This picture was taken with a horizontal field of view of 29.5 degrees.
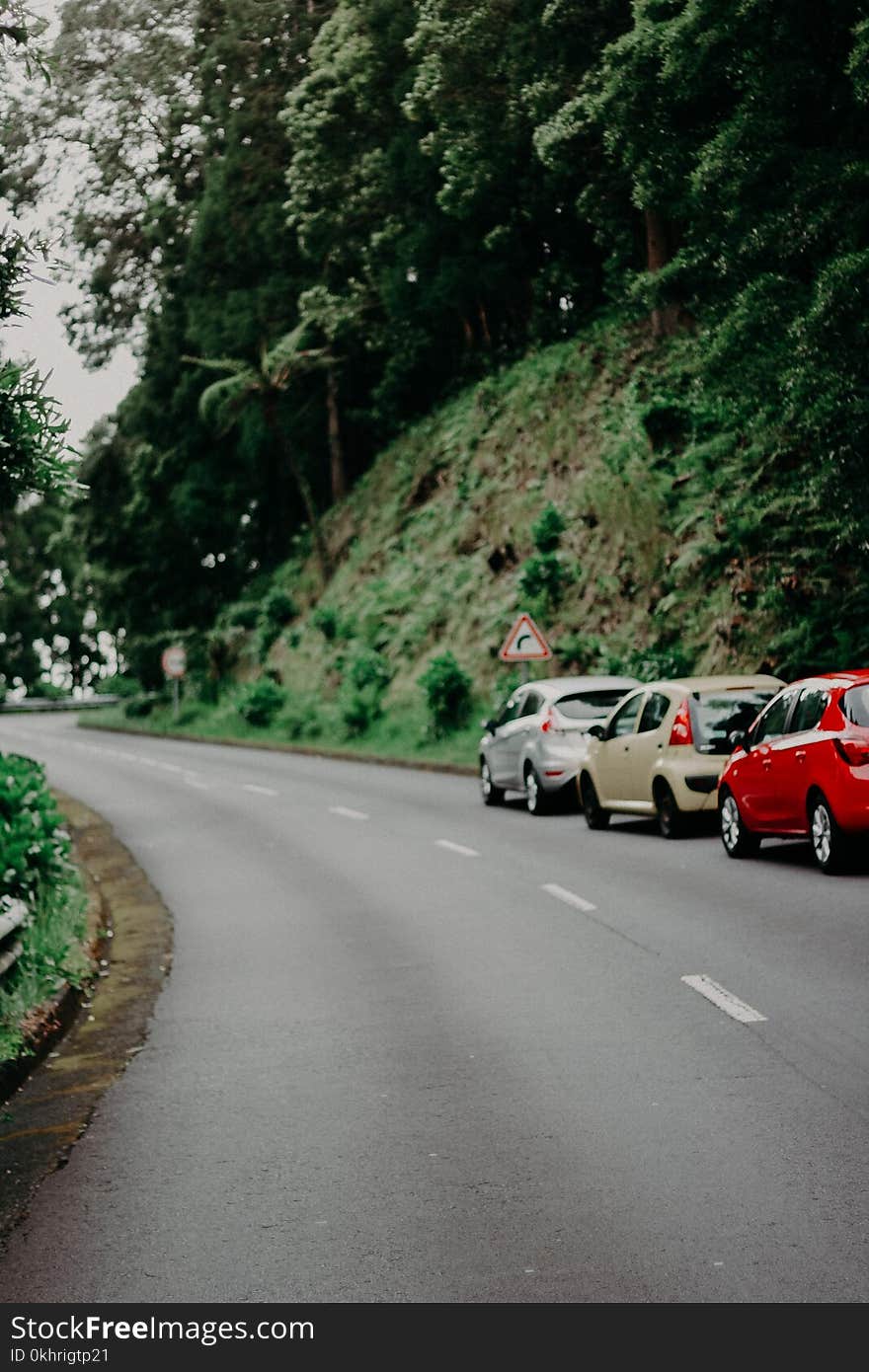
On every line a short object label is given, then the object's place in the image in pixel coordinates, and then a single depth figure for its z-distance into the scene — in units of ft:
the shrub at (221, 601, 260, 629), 176.96
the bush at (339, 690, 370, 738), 127.65
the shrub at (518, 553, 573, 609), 113.29
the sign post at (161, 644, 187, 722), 177.78
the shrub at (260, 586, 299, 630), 168.25
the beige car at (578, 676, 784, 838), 54.95
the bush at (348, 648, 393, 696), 132.98
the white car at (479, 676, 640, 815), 67.26
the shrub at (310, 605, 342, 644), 151.64
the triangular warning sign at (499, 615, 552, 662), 93.97
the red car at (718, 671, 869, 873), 42.39
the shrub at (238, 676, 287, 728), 153.28
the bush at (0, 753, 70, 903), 34.04
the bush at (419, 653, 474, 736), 111.96
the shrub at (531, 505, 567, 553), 116.57
